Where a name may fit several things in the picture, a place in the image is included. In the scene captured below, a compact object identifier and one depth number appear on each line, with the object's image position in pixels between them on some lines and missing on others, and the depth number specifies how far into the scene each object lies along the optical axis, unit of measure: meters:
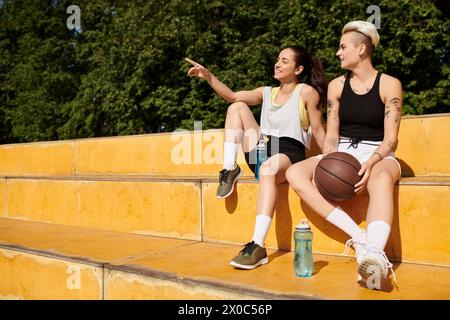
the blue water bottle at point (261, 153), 3.38
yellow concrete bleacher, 2.53
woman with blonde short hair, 2.68
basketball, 2.74
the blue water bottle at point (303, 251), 2.59
